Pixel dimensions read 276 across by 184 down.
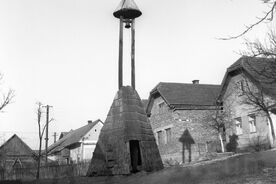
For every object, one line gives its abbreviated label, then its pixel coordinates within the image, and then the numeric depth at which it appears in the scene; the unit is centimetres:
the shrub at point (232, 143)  2678
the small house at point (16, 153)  4706
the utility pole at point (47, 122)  4153
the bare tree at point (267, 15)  581
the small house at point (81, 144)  4509
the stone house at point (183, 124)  2938
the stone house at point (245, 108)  2286
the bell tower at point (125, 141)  1116
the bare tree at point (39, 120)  3890
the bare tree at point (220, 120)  2731
